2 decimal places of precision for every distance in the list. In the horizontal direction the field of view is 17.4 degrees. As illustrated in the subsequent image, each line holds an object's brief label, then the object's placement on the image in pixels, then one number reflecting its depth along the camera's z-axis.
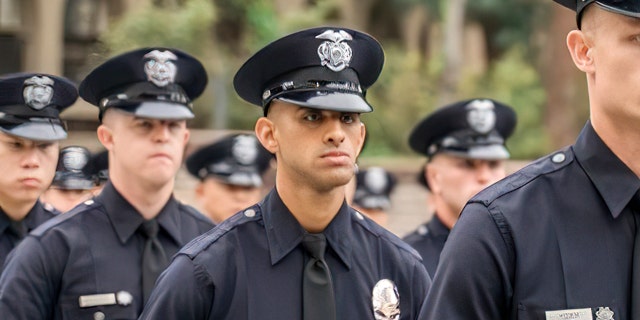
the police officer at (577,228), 5.09
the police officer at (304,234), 6.57
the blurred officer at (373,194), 15.77
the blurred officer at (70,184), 13.38
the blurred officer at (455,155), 11.78
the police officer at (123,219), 8.89
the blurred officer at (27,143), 10.49
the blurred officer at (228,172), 14.45
